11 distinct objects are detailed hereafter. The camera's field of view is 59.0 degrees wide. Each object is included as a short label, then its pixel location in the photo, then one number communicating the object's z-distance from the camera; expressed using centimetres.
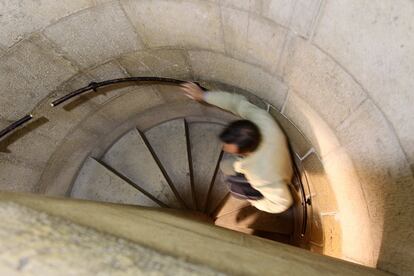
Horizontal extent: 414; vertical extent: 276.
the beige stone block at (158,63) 349
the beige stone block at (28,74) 341
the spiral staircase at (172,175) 540
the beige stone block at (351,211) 257
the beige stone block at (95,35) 308
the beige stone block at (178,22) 279
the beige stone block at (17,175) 430
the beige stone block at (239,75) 307
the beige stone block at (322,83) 227
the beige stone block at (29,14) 297
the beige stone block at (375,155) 209
